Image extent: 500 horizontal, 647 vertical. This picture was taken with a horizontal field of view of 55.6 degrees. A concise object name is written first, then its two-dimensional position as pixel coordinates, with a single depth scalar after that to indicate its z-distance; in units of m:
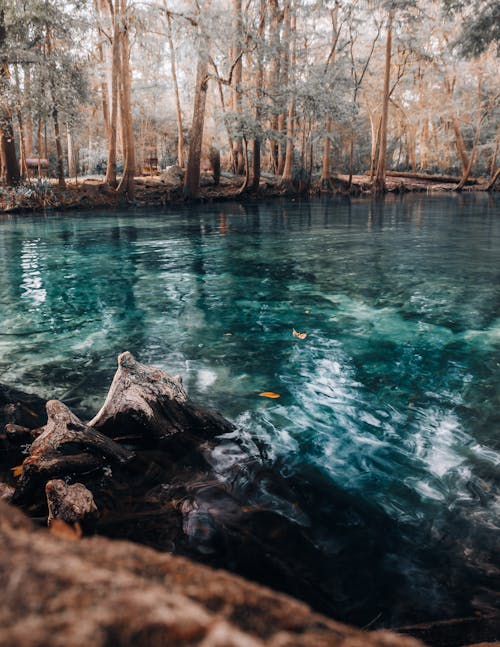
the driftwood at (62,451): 2.88
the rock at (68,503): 2.59
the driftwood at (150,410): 3.56
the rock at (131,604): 0.48
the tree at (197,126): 21.58
